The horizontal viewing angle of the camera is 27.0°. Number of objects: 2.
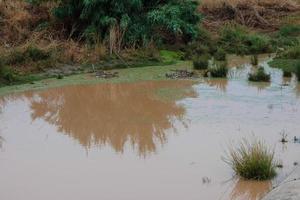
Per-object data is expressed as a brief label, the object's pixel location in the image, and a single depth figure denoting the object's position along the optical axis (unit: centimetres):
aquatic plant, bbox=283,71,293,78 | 1491
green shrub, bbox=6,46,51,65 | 1533
